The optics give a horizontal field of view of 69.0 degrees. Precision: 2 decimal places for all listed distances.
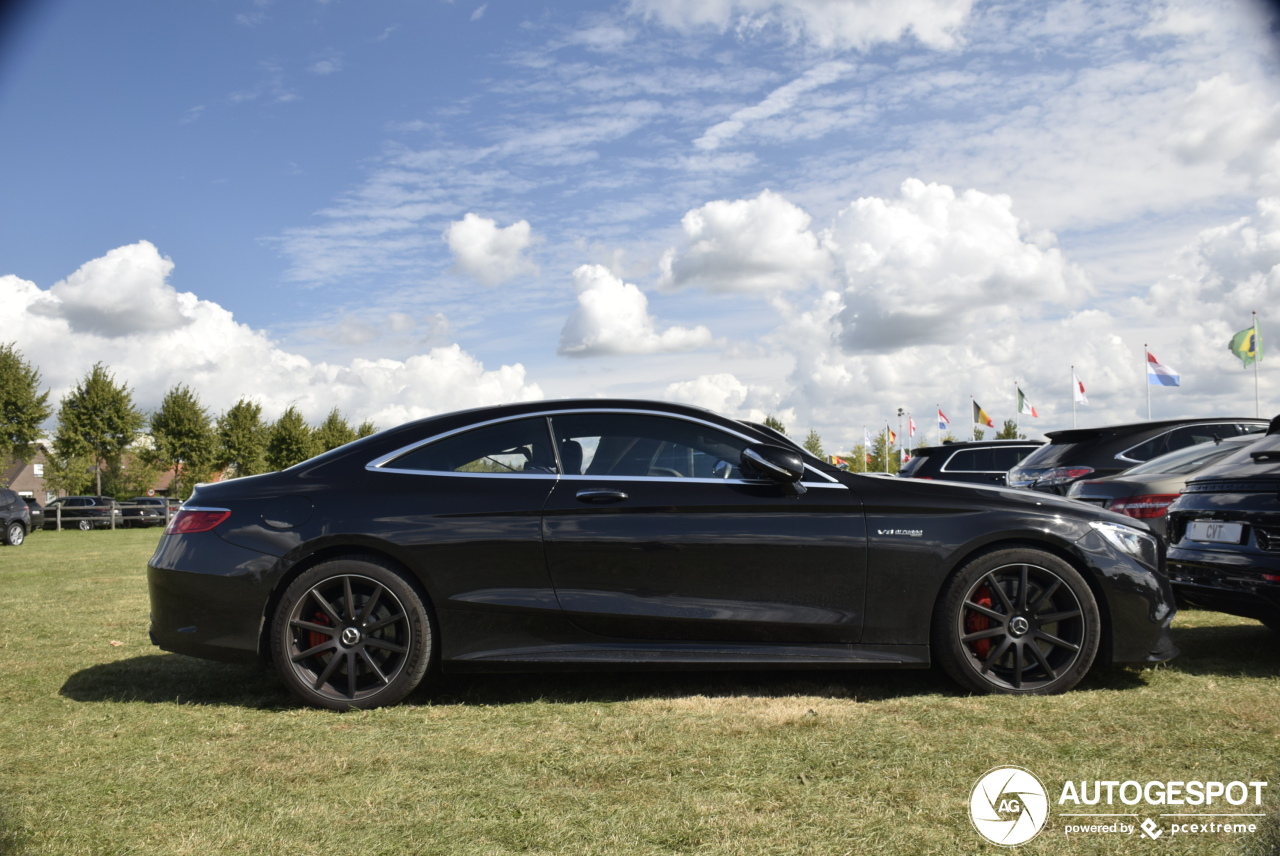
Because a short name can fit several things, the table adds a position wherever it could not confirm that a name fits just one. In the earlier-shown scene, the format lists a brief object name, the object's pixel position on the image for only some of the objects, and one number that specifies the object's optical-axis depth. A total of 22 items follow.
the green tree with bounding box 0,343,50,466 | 40.22
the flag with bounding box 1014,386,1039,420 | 45.16
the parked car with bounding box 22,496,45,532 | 26.27
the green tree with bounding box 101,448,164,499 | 51.12
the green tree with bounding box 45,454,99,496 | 46.69
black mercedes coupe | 4.25
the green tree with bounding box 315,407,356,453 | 71.44
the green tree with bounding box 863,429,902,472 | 80.91
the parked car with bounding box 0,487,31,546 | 21.52
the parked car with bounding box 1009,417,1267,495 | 9.04
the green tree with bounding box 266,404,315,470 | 64.94
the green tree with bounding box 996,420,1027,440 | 61.88
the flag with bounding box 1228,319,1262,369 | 27.77
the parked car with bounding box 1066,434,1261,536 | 6.81
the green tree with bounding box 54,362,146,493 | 46.00
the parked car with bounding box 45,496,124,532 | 32.72
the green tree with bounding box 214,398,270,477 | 57.97
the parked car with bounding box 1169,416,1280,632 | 4.83
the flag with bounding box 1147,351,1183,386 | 29.03
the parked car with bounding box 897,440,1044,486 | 15.22
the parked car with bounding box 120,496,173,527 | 36.91
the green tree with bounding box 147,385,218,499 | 52.94
